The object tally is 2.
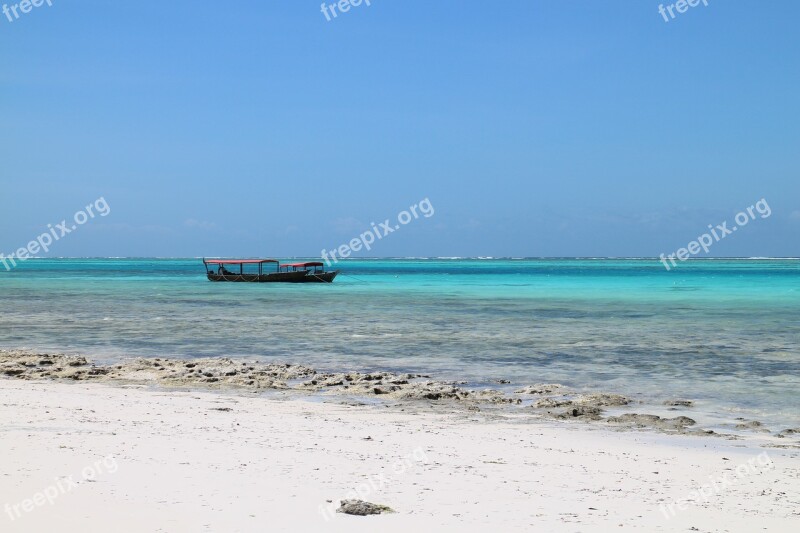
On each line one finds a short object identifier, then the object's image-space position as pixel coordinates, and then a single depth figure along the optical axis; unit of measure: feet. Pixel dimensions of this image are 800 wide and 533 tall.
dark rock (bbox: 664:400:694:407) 43.16
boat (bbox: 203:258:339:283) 250.37
